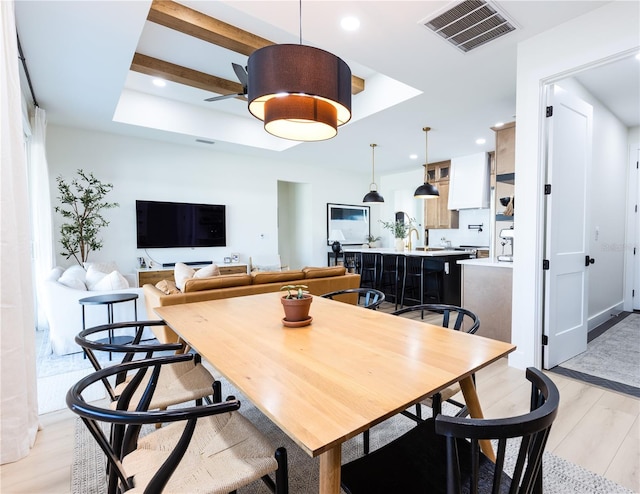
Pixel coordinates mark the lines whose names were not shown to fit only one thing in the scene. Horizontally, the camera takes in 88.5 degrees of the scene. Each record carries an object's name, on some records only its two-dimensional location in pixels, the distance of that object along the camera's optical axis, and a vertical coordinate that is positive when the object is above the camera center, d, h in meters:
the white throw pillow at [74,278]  3.52 -0.46
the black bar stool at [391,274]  5.42 -0.71
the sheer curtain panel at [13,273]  1.80 -0.21
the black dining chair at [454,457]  0.74 -0.75
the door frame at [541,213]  2.65 +0.15
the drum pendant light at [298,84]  1.39 +0.67
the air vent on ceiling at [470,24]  2.30 +1.57
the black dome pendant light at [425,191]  5.25 +0.67
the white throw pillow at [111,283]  3.67 -0.53
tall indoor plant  4.65 +0.36
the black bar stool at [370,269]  5.97 -0.67
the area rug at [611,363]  2.58 -1.18
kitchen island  4.93 -0.61
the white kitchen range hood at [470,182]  6.42 +1.02
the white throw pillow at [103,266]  4.54 -0.43
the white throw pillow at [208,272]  3.47 -0.40
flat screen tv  5.53 +0.19
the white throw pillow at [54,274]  3.60 -0.43
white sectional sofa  3.34 -0.70
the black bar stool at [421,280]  5.04 -0.76
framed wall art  7.89 +0.24
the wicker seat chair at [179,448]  0.92 -0.74
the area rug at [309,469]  1.55 -1.21
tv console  5.12 -0.62
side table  3.26 -0.65
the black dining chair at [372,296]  2.34 -0.48
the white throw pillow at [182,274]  3.24 -0.41
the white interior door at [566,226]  2.72 +0.05
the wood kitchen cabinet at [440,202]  7.21 +0.68
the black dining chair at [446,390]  1.51 -0.75
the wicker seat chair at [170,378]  1.48 -0.73
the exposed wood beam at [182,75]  3.68 +1.93
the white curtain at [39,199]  3.92 +0.46
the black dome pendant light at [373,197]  5.98 +0.66
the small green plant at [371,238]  8.53 -0.14
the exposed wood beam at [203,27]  2.71 +1.85
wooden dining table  0.85 -0.47
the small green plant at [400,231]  5.85 +0.03
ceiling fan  3.00 +1.51
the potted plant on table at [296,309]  1.66 -0.38
